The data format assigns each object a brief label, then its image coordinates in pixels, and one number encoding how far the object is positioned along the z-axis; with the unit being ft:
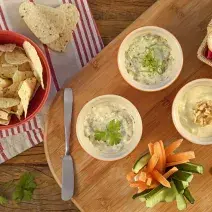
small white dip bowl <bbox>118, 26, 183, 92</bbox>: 5.19
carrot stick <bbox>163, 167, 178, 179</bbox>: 4.79
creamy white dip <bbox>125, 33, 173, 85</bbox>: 5.24
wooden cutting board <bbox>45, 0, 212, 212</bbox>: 5.33
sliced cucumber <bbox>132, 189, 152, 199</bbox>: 4.92
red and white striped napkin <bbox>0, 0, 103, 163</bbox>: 5.60
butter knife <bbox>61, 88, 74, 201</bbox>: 5.28
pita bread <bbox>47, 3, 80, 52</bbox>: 5.55
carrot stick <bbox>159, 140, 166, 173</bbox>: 4.84
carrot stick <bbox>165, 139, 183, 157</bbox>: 4.93
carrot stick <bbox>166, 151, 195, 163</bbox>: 4.87
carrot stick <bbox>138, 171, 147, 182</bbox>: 4.78
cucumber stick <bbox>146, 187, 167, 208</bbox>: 4.84
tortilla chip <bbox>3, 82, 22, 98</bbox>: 5.25
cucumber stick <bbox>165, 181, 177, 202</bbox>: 4.89
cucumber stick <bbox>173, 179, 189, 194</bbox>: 4.87
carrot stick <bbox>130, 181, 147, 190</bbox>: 4.84
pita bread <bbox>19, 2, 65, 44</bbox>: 5.39
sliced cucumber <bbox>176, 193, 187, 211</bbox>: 4.81
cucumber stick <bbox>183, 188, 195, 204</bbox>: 4.89
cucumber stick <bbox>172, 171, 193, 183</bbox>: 4.85
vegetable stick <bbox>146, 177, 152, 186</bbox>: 4.77
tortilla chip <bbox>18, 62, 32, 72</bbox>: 5.37
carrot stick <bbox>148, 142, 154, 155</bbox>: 4.89
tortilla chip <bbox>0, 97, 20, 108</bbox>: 5.08
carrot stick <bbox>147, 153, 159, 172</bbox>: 4.79
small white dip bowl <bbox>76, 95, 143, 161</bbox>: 5.20
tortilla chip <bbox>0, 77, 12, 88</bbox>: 5.26
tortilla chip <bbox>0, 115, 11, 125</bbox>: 5.20
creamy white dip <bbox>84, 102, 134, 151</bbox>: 5.24
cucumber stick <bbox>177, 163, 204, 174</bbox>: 4.87
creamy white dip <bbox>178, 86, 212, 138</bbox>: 5.22
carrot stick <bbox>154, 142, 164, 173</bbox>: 4.83
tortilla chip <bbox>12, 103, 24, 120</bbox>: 5.22
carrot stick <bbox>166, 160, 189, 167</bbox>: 4.86
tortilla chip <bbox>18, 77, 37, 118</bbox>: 5.08
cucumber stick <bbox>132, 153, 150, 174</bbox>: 4.96
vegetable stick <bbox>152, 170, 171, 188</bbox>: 4.72
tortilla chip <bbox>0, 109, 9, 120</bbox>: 5.13
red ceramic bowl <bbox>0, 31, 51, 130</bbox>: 5.25
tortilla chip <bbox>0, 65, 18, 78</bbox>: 5.31
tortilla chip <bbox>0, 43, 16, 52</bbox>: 5.24
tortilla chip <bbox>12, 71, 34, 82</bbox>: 5.21
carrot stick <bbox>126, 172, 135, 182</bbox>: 4.97
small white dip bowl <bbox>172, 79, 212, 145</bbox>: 5.17
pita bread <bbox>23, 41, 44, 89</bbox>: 5.15
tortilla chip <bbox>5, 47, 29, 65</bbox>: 5.21
